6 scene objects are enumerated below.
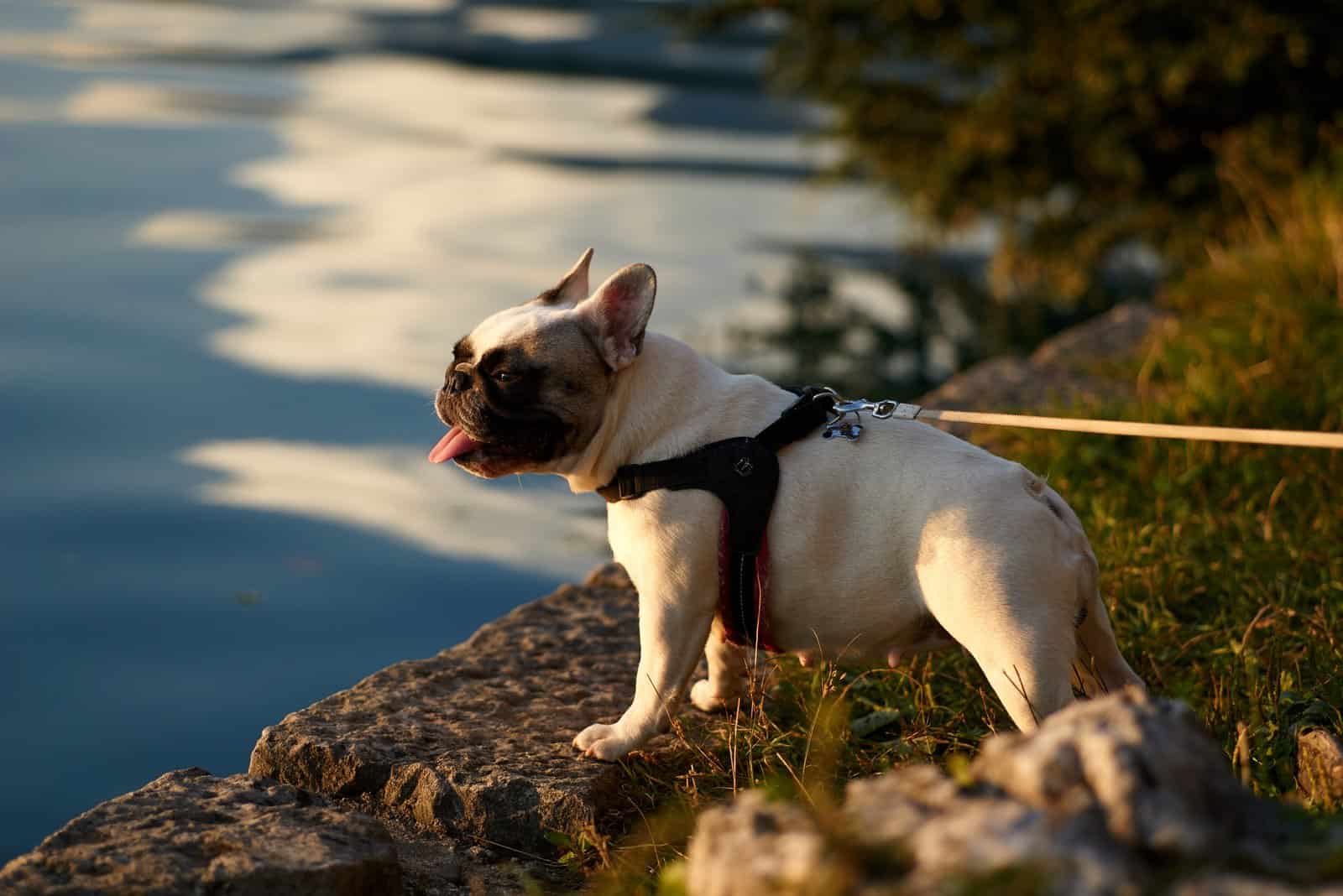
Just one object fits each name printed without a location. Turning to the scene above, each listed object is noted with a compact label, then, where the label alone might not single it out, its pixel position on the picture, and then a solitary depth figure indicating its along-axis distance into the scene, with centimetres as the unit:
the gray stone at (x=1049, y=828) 154
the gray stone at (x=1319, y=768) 286
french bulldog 293
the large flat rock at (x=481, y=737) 316
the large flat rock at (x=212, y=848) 246
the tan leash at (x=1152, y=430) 269
